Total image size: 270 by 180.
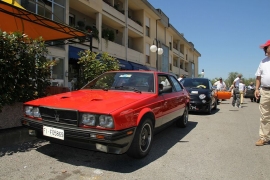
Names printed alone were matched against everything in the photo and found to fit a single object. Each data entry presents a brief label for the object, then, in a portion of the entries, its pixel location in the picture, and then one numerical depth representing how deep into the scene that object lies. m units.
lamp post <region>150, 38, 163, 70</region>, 17.69
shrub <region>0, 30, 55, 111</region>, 4.27
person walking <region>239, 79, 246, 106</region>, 12.66
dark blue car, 8.63
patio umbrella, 6.24
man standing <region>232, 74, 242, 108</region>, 12.30
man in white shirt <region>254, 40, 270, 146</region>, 4.52
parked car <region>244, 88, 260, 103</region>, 20.67
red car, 2.99
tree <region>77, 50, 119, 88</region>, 7.42
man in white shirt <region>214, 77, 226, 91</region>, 14.23
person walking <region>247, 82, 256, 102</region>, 19.97
